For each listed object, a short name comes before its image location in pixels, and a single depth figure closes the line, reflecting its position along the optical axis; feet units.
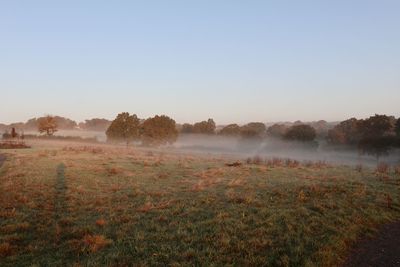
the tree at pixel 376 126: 266.42
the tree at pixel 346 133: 296.32
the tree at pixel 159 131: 330.34
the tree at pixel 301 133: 325.01
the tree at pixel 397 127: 236.71
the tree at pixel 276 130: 417.92
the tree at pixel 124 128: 317.63
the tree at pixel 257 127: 419.70
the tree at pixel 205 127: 490.08
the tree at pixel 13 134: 300.24
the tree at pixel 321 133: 415.85
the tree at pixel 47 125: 357.61
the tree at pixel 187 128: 516.40
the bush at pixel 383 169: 111.75
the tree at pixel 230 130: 463.79
